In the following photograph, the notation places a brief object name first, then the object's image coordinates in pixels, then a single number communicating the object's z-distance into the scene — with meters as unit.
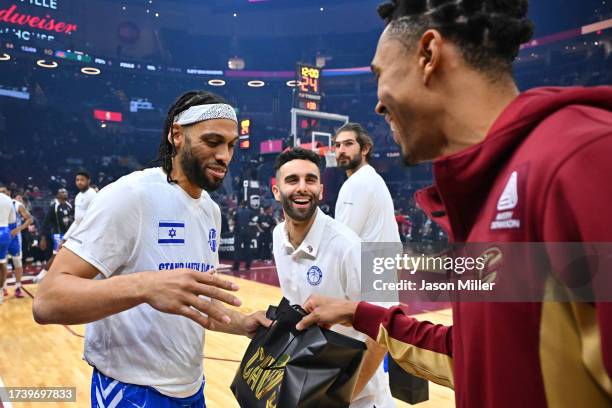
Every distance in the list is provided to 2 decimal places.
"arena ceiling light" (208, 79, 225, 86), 32.50
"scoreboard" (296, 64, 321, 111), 15.42
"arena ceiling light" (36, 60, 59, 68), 26.62
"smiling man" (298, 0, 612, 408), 0.64
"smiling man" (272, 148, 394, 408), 2.44
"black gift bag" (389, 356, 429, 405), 2.88
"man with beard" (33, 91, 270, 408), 1.46
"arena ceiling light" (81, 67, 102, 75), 28.12
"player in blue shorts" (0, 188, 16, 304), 7.83
